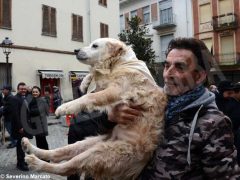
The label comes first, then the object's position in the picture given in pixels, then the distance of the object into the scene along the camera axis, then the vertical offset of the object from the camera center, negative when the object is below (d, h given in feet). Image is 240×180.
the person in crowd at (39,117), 26.63 -2.05
